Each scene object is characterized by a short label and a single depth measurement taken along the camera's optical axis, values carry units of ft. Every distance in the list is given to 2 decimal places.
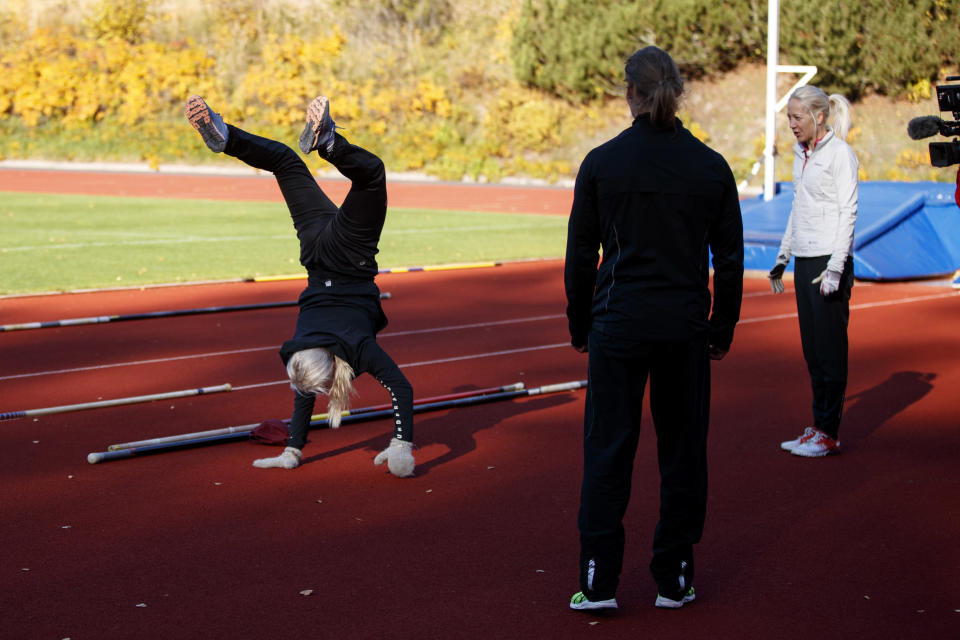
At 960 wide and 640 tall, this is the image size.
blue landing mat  49.75
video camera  20.52
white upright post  58.13
